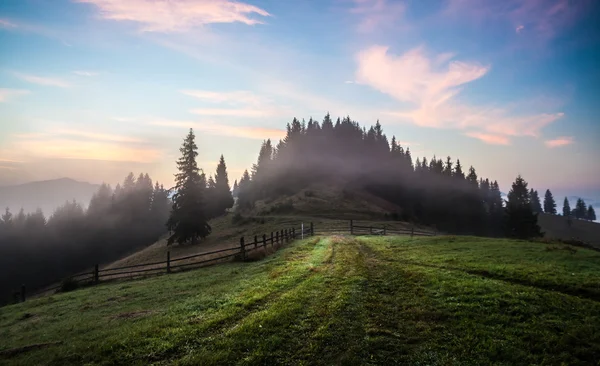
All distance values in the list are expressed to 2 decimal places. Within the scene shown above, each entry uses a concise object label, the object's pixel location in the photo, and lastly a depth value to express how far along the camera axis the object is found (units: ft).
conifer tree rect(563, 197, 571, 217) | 522.27
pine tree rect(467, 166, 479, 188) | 386.03
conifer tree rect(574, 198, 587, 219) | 549.54
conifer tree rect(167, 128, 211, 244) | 176.96
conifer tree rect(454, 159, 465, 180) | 397.84
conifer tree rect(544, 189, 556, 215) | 560.20
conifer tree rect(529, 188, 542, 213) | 524.89
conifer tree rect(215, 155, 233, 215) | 315.70
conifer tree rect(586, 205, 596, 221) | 554.05
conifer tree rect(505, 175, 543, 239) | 250.98
